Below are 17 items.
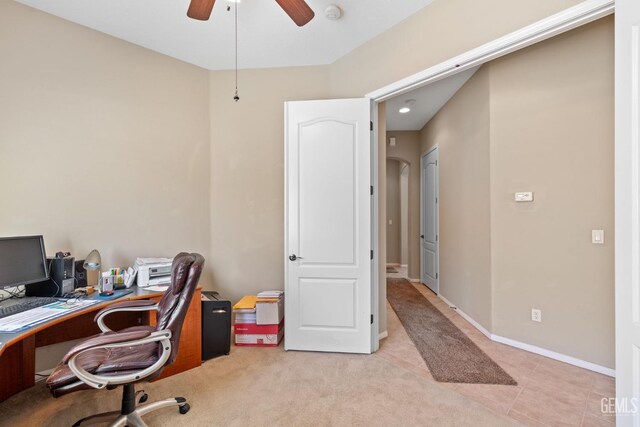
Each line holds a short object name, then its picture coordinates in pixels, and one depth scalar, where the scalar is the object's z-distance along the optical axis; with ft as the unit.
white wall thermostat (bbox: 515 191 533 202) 9.15
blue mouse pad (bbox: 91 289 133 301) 7.00
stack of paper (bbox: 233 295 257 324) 9.46
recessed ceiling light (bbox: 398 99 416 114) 13.91
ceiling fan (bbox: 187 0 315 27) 5.90
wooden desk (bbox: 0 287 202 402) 6.88
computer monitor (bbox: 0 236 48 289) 6.37
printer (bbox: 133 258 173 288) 8.15
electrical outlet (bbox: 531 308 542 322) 9.00
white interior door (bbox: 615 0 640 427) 4.48
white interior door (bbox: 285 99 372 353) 8.98
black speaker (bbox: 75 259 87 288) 7.71
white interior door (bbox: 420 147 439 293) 15.97
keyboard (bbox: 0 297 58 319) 5.70
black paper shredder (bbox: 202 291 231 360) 8.73
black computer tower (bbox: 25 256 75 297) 7.12
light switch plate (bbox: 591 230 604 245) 7.88
